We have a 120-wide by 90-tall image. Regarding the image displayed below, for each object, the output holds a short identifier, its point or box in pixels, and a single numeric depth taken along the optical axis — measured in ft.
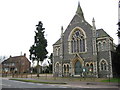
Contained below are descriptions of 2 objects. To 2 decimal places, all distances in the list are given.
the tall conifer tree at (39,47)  106.74
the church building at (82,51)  83.56
